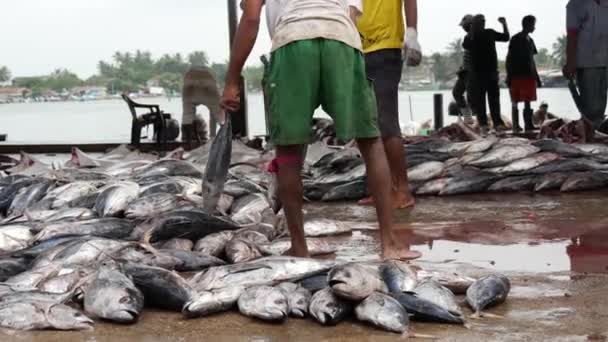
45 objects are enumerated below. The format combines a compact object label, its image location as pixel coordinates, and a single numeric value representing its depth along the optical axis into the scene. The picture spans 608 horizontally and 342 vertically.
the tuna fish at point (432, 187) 8.18
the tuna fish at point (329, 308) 4.02
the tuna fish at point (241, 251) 5.18
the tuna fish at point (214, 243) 5.37
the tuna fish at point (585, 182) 8.12
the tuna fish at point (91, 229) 5.65
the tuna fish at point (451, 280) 4.48
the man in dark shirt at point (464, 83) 17.42
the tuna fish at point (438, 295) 4.06
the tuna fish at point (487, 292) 4.17
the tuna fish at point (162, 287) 4.31
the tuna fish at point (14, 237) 5.68
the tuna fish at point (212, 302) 4.20
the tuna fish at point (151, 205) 6.32
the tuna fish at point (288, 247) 5.37
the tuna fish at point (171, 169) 7.98
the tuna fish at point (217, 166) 5.44
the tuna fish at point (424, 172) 8.44
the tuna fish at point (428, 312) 4.00
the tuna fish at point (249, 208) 6.47
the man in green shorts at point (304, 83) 4.79
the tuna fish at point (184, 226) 5.55
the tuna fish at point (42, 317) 4.05
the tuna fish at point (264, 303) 4.08
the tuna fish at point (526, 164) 8.52
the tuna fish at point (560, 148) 8.84
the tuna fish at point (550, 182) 8.22
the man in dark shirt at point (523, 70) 17.34
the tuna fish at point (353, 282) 4.04
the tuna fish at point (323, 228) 6.18
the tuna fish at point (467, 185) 8.14
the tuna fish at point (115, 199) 6.39
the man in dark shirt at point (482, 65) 17.09
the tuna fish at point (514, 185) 8.26
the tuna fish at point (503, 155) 8.66
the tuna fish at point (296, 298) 4.15
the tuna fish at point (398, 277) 4.28
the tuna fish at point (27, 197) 7.22
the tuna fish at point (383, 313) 3.91
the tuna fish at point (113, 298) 4.09
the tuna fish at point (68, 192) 7.06
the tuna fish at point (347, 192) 8.15
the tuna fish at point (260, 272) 4.42
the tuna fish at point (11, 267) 4.96
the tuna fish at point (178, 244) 5.43
